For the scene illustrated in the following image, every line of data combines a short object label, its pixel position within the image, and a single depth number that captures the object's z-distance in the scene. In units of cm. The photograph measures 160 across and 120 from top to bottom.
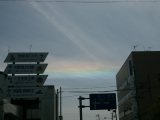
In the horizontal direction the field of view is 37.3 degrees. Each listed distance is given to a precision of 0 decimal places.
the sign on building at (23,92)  2602
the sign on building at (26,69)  2687
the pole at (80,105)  2156
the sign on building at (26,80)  2638
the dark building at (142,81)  4266
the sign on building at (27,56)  2710
